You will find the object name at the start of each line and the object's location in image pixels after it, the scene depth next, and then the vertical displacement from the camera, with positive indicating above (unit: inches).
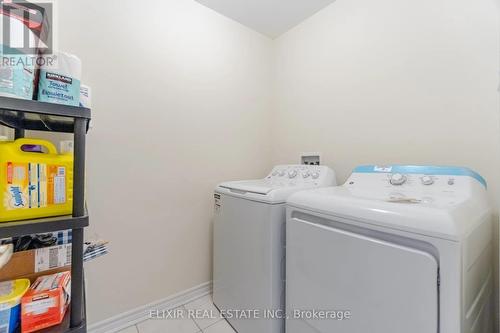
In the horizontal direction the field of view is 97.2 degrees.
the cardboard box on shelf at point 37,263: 27.1 -12.6
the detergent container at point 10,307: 22.0 -14.3
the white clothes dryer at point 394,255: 24.4 -11.5
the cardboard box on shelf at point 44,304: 23.3 -15.3
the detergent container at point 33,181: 23.4 -1.7
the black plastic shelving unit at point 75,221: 23.2 -5.9
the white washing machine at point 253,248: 43.9 -18.0
